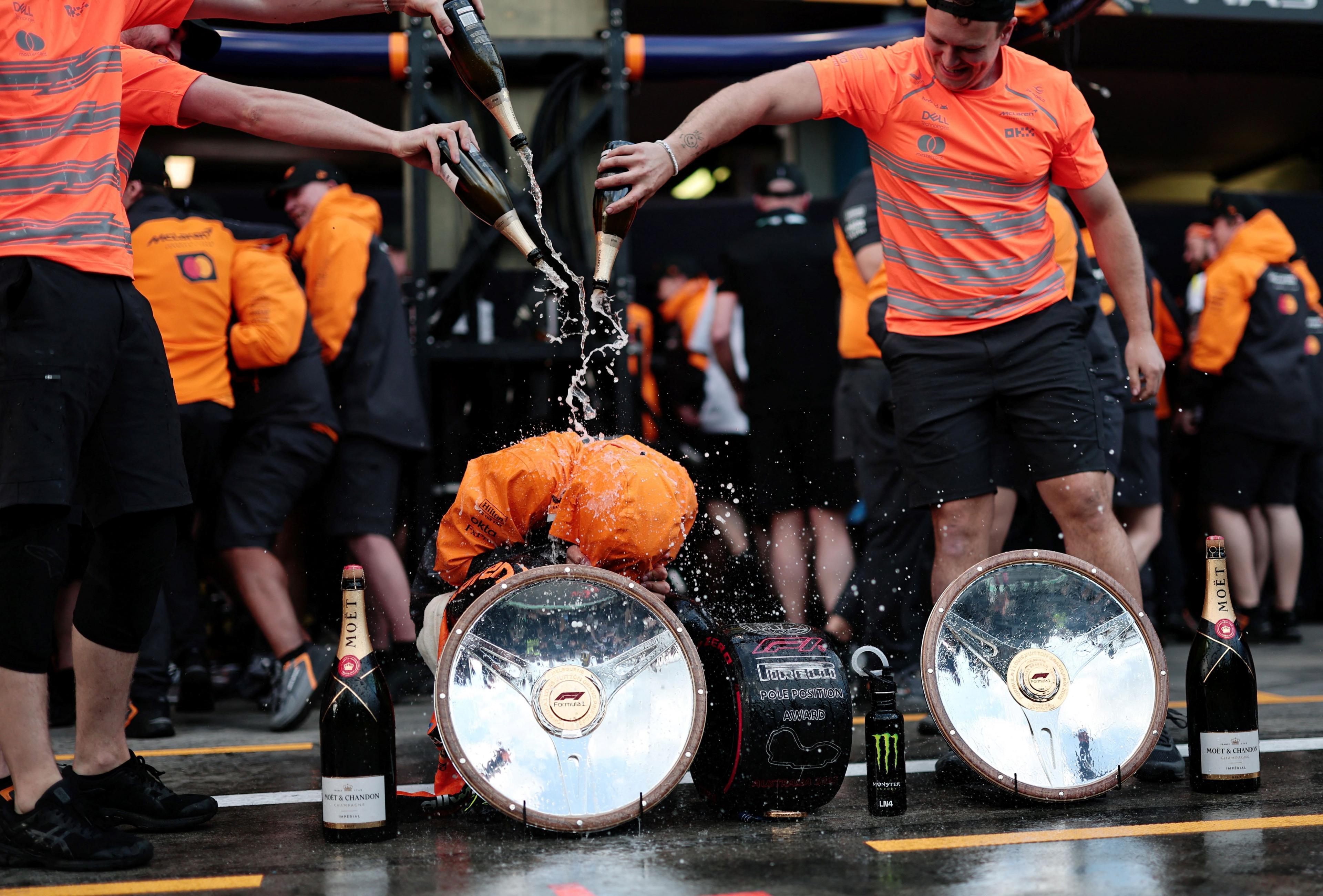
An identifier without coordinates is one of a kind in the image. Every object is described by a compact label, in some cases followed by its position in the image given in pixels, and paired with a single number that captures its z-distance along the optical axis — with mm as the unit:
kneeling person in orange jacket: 3326
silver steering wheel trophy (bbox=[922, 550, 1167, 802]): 3445
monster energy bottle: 3307
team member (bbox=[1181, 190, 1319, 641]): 7184
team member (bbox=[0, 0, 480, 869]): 3041
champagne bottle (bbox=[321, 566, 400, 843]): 3182
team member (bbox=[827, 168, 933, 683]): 5469
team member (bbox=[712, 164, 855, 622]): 6227
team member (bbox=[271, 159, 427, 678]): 5785
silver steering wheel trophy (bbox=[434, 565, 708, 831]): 3193
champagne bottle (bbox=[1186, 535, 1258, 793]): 3508
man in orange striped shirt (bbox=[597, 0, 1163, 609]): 3865
